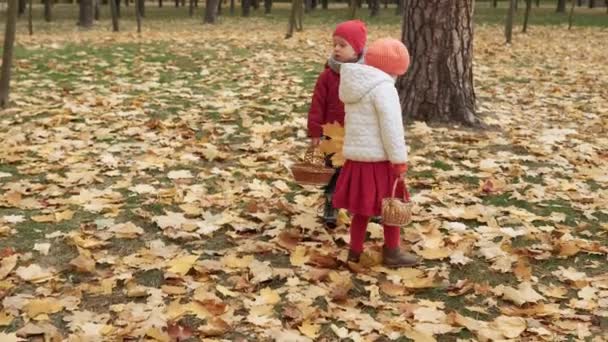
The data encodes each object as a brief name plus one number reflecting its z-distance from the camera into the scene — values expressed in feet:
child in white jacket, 11.47
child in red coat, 13.20
